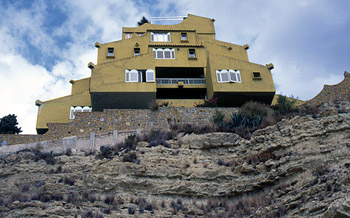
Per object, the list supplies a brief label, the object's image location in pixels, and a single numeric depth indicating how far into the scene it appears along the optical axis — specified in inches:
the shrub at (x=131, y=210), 621.7
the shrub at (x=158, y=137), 856.8
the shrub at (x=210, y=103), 1117.7
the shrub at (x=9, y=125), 1117.7
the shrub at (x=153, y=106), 1045.2
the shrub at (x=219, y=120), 957.6
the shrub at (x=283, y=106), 1017.3
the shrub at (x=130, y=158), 791.6
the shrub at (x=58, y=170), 770.8
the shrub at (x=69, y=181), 717.3
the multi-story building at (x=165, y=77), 1143.6
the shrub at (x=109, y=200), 664.7
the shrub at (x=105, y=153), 820.6
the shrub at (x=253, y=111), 988.6
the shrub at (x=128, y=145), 842.1
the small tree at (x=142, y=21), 2161.9
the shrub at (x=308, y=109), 906.1
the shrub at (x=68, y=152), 839.6
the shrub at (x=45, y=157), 800.9
